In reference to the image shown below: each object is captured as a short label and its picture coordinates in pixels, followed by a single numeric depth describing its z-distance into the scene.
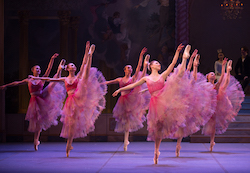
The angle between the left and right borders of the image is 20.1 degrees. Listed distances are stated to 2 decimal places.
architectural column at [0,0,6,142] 16.94
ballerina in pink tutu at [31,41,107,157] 11.91
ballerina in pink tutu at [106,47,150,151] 13.78
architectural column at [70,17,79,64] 22.23
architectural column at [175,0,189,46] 21.73
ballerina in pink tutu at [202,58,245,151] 13.41
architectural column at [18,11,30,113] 21.62
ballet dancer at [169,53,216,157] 11.26
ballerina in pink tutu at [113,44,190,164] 10.13
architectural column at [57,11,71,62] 22.19
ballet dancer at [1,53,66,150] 13.93
